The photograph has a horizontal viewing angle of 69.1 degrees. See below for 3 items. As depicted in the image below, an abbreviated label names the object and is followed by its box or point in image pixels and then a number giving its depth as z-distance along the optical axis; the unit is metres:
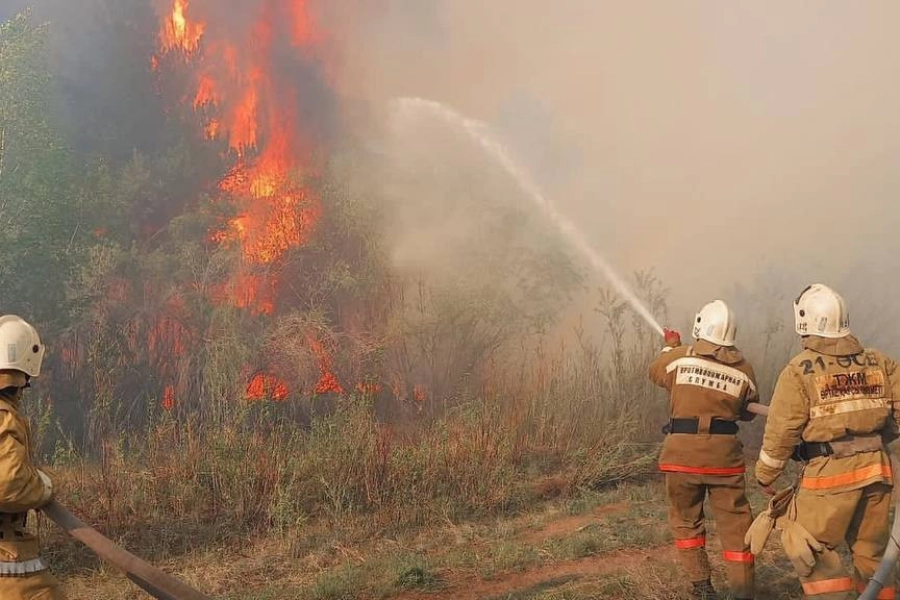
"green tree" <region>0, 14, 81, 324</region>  10.36
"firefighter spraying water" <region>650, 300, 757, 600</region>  4.85
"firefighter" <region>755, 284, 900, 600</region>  3.92
